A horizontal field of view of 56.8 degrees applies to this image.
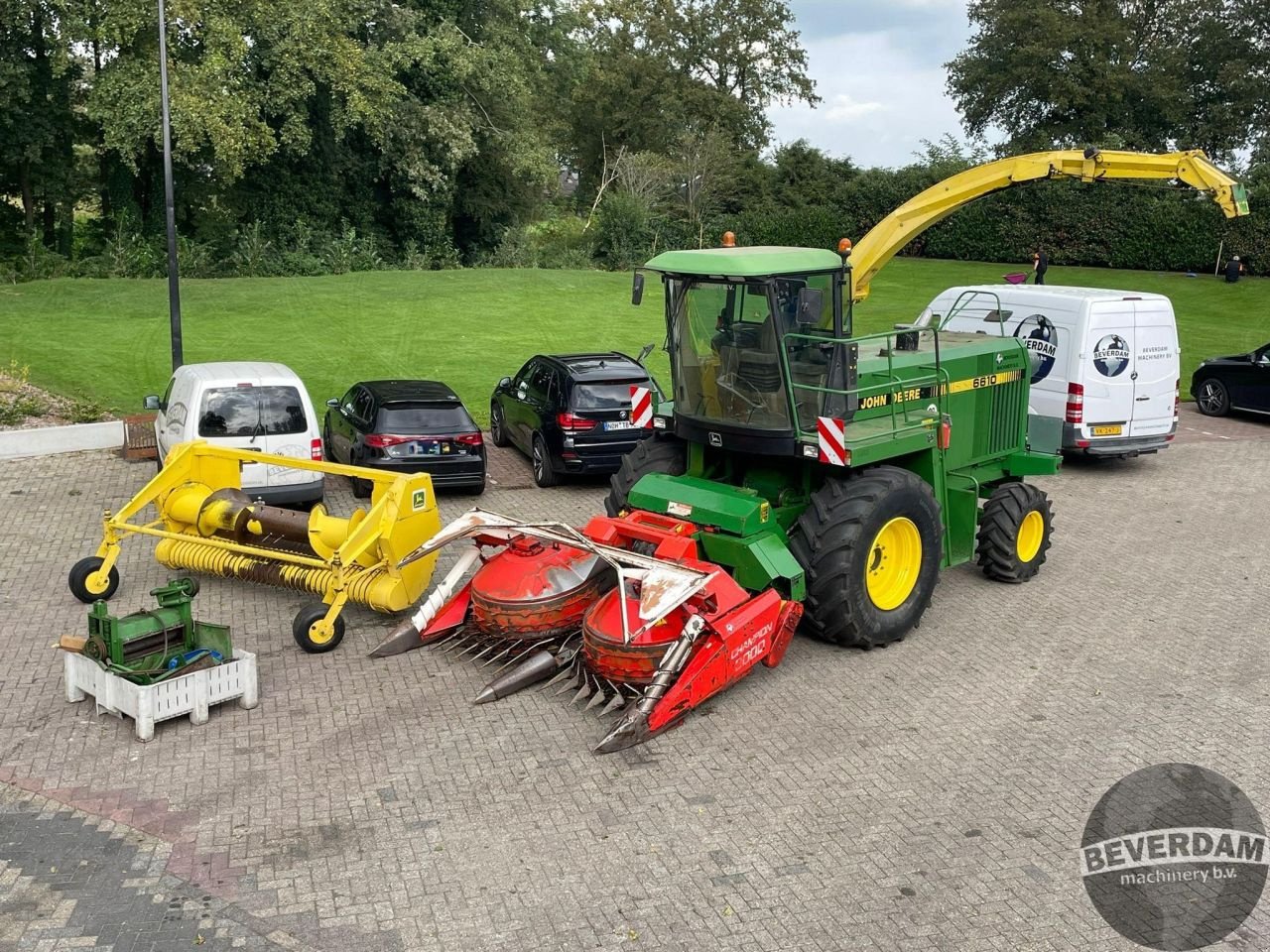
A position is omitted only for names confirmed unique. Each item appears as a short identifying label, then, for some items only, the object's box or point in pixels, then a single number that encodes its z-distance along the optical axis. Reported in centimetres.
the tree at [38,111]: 2956
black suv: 1391
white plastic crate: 751
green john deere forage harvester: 796
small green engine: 770
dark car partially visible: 1934
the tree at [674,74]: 5306
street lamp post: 1589
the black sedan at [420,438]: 1338
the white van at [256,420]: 1204
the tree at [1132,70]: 4266
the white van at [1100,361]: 1477
